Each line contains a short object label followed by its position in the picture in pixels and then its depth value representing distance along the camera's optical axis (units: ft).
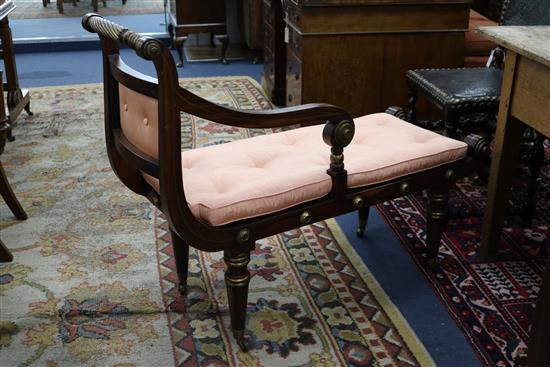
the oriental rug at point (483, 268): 7.24
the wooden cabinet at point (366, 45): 12.00
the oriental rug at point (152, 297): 6.97
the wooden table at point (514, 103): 7.09
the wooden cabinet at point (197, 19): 18.78
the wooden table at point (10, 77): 12.80
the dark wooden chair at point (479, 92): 9.50
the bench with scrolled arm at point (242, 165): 5.98
